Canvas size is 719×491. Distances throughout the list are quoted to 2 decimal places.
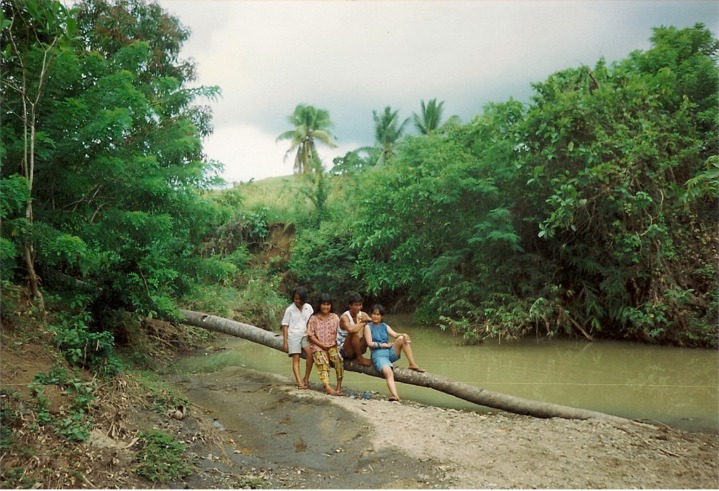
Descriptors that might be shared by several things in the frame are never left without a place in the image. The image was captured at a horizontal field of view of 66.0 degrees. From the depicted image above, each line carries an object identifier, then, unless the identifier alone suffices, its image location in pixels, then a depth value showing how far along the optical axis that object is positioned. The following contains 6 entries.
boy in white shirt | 7.49
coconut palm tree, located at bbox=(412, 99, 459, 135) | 36.12
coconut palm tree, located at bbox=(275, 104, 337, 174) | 37.28
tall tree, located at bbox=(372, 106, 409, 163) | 37.06
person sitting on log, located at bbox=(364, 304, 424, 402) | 7.14
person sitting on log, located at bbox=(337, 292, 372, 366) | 7.06
